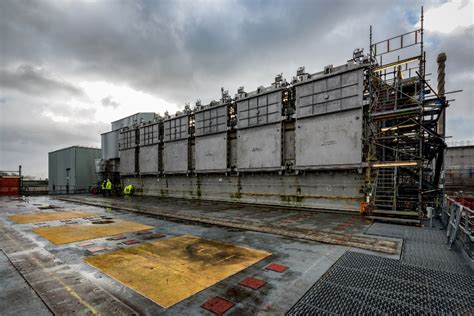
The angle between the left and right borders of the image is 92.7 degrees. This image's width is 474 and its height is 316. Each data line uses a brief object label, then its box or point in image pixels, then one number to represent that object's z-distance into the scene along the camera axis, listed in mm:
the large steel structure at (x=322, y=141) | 11703
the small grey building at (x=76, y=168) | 33000
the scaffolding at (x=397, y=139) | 10328
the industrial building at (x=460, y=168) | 30420
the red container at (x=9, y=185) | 25297
